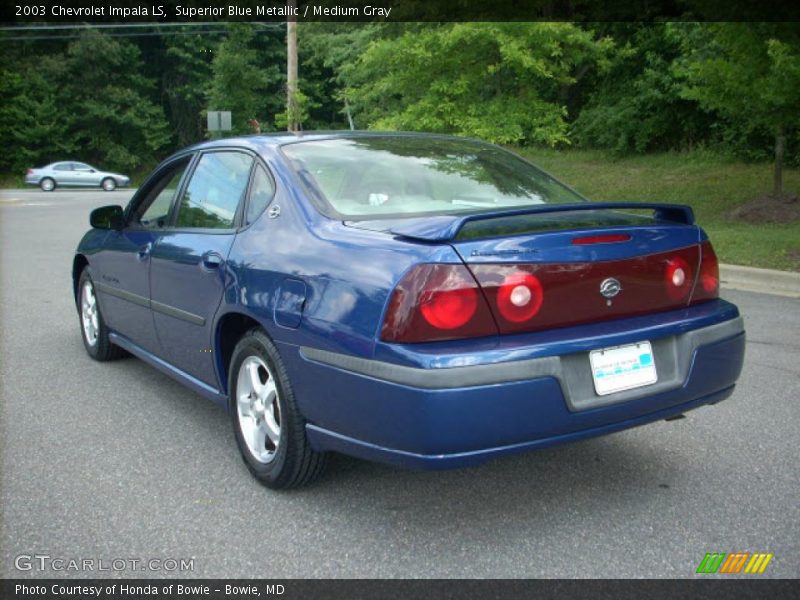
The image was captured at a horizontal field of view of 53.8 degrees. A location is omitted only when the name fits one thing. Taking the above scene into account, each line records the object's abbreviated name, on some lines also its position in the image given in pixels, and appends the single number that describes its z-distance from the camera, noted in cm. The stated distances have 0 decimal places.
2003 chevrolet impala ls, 265
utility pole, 2081
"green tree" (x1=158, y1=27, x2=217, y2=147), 5000
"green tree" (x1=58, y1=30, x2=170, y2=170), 4603
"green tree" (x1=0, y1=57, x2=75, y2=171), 4366
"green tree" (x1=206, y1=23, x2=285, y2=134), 2877
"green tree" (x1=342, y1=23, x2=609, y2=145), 1463
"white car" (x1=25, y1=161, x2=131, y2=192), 3762
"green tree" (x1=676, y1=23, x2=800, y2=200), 1064
